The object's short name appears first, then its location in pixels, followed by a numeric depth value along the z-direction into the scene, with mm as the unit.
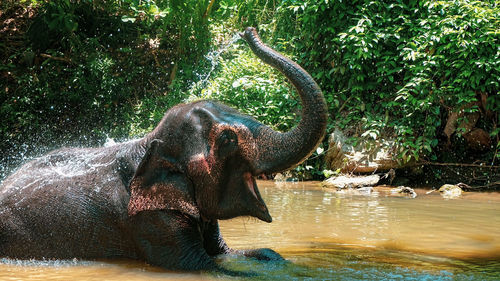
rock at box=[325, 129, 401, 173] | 10516
